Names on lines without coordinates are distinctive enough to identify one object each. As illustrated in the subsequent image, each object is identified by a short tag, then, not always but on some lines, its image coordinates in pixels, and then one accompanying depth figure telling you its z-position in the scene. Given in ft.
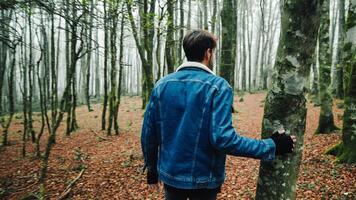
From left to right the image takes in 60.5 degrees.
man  7.56
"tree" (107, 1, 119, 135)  45.09
